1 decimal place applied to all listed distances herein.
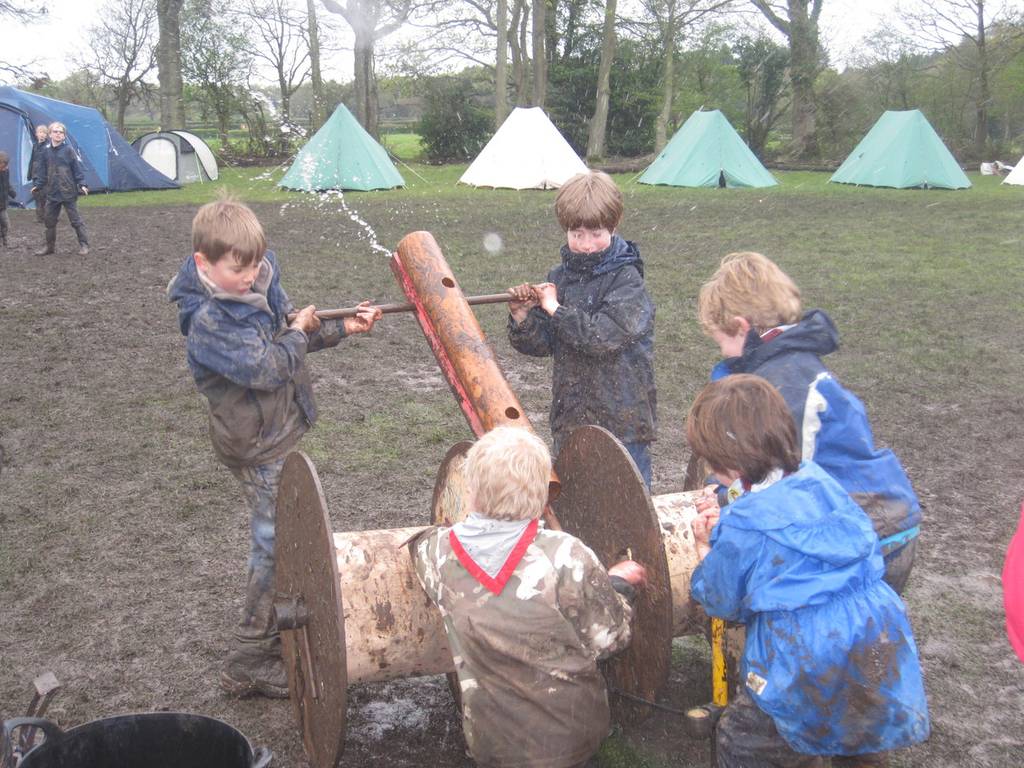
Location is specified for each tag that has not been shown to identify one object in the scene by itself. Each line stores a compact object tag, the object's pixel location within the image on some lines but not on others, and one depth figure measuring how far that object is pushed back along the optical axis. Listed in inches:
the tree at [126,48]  1472.7
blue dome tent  746.2
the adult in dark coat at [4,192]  530.6
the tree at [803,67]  1311.5
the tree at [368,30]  1257.4
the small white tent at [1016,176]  930.7
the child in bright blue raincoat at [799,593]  95.8
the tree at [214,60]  1325.0
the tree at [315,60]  1208.7
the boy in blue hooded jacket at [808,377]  111.1
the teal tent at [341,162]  864.3
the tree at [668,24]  1298.0
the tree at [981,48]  1259.8
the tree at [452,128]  1293.1
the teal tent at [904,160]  919.7
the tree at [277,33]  1459.2
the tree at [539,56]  1207.6
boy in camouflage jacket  102.7
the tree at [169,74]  1169.4
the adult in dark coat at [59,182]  496.7
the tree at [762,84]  1344.7
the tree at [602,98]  1185.4
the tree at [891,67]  1390.3
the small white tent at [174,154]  939.3
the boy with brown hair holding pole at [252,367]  123.3
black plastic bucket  107.6
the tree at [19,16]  956.6
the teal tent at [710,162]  927.7
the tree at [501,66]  1157.1
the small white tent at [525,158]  903.7
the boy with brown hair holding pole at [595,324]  145.6
